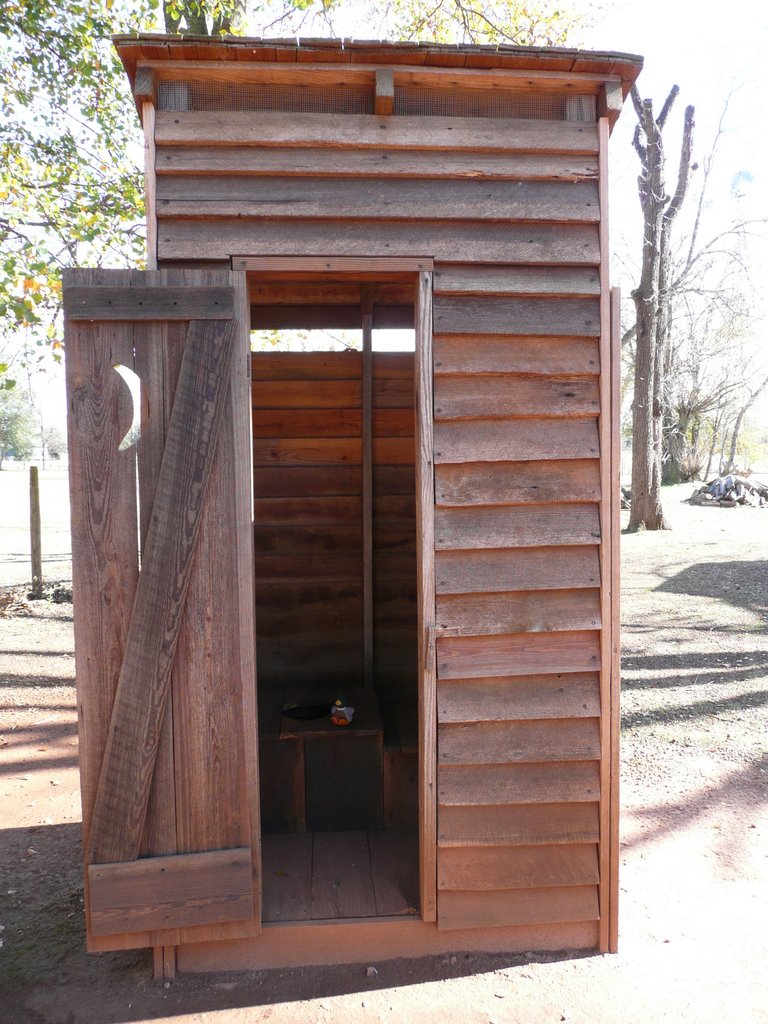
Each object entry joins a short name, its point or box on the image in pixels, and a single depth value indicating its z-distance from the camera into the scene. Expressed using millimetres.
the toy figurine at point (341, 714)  3666
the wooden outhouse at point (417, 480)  2576
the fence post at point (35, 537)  8664
